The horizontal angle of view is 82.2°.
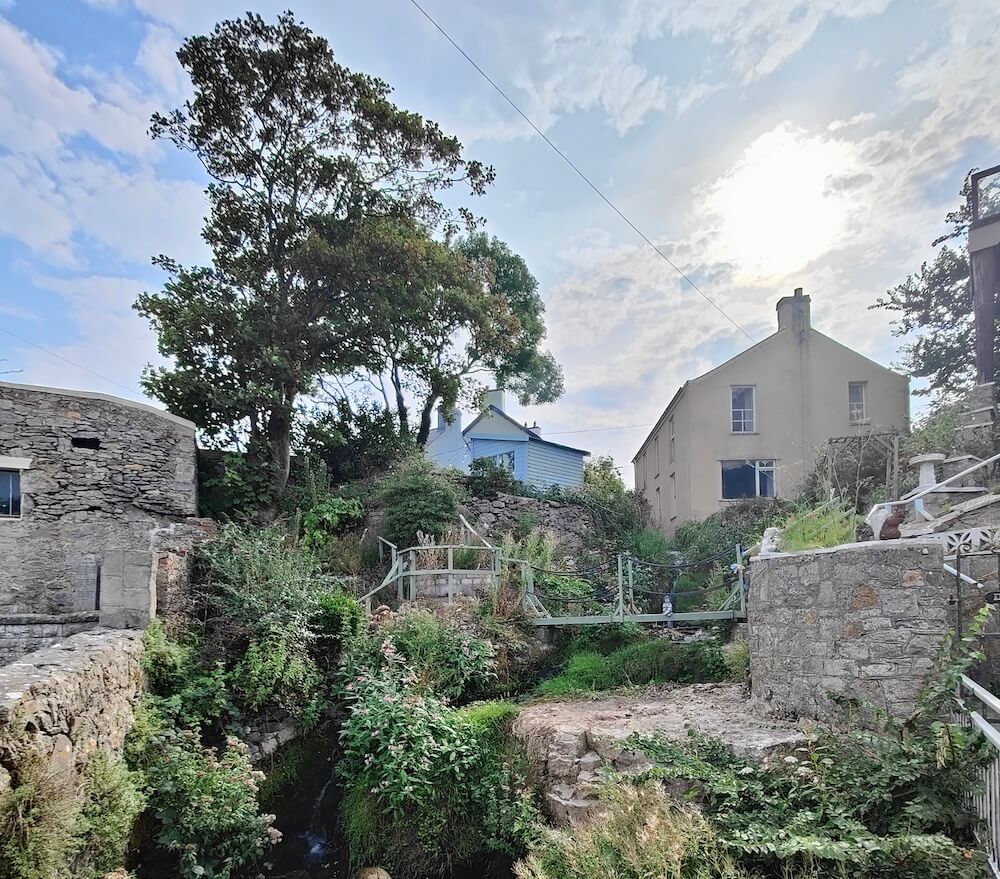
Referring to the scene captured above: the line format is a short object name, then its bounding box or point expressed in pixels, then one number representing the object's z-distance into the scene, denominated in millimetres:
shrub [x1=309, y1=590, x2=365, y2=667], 7645
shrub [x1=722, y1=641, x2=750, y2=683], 7553
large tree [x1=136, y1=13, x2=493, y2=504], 12211
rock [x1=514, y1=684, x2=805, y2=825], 5051
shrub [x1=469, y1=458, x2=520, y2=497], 15211
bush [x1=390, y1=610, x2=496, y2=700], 7391
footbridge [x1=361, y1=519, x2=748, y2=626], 8875
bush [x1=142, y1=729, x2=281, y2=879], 4762
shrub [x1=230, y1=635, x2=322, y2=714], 6379
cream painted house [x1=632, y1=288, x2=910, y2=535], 14320
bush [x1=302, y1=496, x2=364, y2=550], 11888
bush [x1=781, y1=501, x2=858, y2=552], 6266
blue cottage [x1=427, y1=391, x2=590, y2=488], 20000
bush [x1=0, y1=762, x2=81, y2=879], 2912
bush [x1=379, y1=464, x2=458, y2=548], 11672
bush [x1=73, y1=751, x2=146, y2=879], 3768
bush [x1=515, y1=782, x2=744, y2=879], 3576
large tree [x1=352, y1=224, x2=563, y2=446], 13305
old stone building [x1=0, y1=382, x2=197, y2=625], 9789
